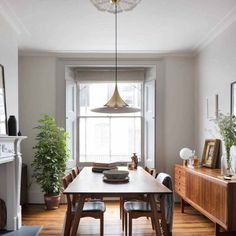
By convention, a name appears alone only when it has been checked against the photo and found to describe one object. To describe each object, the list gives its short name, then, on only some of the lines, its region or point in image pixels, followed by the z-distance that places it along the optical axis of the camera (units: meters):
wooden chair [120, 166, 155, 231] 4.04
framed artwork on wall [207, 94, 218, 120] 4.45
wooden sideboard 3.14
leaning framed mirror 3.58
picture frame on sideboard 4.33
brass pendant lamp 3.09
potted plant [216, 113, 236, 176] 3.49
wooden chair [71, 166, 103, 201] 4.07
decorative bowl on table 3.32
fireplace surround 3.77
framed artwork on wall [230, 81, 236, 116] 3.81
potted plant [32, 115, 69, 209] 5.02
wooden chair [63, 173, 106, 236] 3.22
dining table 2.75
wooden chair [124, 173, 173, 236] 3.17
